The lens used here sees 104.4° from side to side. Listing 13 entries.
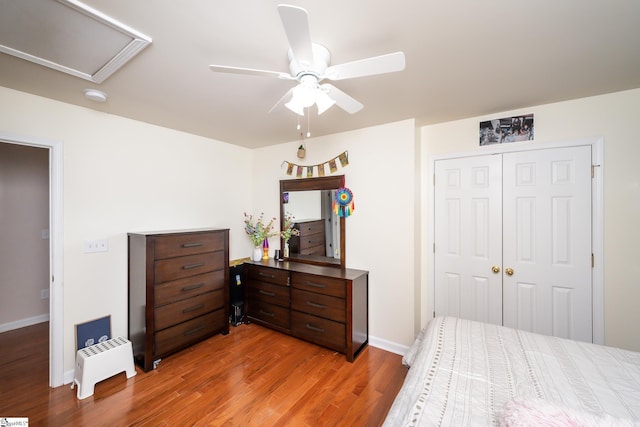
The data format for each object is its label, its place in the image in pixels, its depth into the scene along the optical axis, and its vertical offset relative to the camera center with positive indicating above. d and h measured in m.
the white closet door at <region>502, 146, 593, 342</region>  2.11 -0.26
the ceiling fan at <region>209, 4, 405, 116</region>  0.96 +0.72
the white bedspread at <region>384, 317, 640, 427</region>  0.98 -0.82
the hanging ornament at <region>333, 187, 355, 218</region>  2.89 +0.13
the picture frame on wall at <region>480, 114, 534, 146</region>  2.28 +0.79
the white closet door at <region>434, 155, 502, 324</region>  2.42 -0.25
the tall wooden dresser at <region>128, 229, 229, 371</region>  2.30 -0.78
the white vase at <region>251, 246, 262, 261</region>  3.37 -0.56
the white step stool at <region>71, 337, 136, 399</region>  1.95 -1.24
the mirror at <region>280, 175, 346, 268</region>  3.01 -0.09
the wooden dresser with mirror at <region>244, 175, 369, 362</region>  2.52 -0.80
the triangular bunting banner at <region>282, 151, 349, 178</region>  2.94 +0.59
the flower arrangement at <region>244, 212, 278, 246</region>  3.45 -0.23
